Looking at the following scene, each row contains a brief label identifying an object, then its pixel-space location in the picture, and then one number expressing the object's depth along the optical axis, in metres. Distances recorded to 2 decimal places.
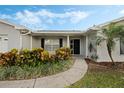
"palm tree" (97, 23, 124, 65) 5.31
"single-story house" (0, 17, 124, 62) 6.40
